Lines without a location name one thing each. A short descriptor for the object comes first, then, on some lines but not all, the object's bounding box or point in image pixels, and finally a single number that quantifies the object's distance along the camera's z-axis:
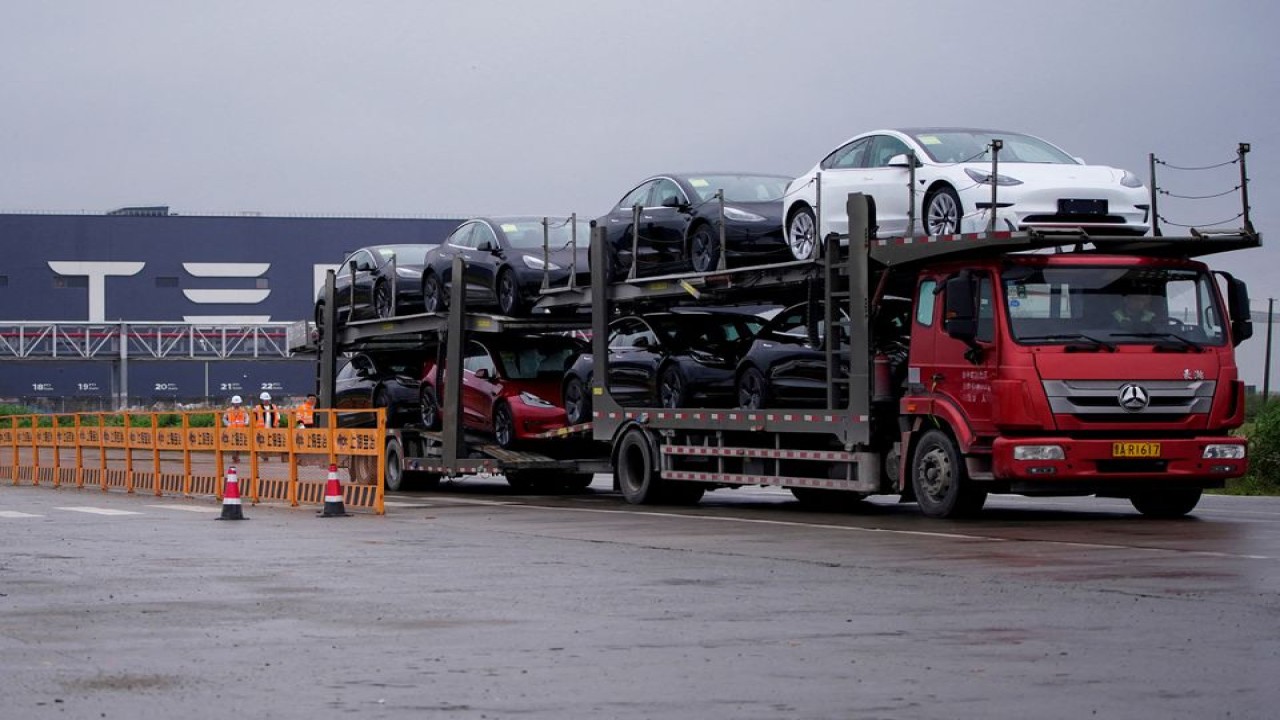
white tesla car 17.44
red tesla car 25.06
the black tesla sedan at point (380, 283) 27.73
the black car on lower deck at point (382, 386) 28.09
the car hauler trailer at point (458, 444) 24.78
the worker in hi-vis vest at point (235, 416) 29.12
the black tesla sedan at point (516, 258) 24.58
